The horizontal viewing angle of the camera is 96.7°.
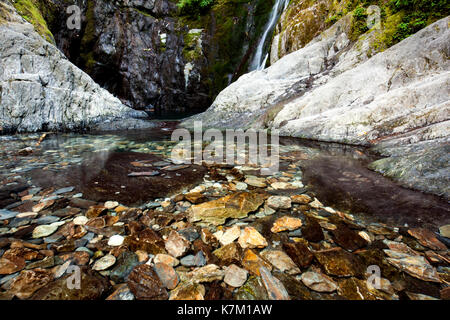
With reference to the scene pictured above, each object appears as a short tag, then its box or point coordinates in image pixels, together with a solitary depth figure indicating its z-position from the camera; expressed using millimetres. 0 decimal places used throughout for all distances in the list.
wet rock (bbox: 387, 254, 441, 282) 1360
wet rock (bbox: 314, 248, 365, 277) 1403
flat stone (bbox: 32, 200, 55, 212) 2180
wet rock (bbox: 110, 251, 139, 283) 1366
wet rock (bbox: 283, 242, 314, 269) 1502
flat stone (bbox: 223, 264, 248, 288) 1337
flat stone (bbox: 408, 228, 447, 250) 1654
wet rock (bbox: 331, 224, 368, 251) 1681
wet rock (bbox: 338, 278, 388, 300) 1230
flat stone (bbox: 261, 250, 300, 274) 1448
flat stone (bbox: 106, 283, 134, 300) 1219
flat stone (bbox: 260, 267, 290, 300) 1249
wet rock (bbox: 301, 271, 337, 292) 1289
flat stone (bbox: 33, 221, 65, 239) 1746
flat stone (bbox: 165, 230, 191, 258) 1590
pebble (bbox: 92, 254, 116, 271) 1423
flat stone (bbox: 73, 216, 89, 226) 1932
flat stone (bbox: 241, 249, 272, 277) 1443
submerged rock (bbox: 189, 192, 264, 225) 2084
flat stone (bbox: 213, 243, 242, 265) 1526
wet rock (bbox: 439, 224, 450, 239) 1791
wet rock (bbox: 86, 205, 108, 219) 2074
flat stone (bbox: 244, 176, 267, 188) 2955
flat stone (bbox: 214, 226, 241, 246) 1745
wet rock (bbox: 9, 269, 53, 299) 1195
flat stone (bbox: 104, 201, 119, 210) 2274
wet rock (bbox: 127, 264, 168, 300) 1240
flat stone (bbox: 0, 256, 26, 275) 1350
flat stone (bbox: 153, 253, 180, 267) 1488
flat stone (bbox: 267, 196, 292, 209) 2330
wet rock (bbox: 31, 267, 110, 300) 1182
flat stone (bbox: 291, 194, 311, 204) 2451
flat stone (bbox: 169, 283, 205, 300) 1229
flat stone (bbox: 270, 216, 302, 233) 1918
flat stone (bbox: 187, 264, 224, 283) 1352
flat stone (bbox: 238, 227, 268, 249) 1695
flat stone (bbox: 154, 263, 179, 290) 1314
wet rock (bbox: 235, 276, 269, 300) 1250
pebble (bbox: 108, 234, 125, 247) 1671
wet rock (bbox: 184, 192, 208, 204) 2453
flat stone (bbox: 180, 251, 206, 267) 1499
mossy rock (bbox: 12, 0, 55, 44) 10766
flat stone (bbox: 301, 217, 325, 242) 1778
